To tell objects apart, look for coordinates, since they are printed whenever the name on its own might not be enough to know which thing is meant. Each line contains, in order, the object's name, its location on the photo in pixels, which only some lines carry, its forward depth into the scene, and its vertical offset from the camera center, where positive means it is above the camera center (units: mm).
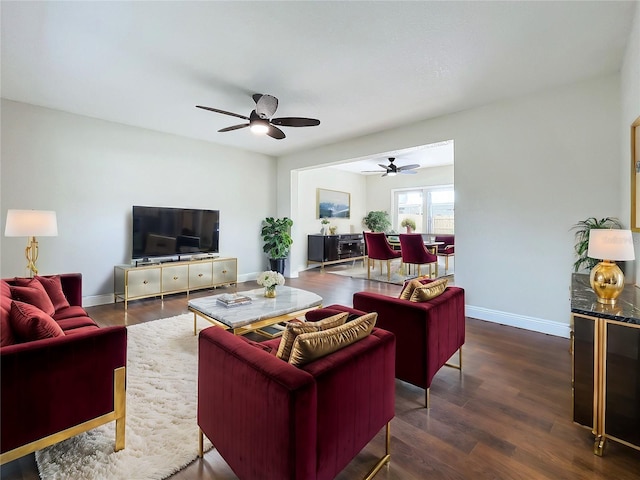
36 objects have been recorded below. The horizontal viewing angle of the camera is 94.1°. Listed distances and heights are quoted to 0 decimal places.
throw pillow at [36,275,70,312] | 2617 -470
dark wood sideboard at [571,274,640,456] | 1538 -712
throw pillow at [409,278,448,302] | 2129 -386
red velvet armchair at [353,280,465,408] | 1987 -633
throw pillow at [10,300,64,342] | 1456 -428
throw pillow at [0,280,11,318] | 1550 -359
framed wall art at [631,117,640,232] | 2225 +497
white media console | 4375 -614
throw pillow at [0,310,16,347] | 1379 -443
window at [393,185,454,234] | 8578 +966
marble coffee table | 2629 -680
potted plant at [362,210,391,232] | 9296 +579
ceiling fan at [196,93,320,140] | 3230 +1349
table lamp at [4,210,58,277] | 2662 +146
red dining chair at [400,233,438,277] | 5678 -206
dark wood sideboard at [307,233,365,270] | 7613 -241
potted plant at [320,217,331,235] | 8289 +405
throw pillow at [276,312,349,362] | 1308 -424
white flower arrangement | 3250 -445
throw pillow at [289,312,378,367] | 1212 -443
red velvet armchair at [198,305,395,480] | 1035 -673
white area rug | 1491 -1145
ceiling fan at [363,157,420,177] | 6852 +1666
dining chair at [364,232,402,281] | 6219 -202
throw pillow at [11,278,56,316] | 2129 -421
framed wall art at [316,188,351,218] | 8297 +1042
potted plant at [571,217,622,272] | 2850 +60
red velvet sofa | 1286 -667
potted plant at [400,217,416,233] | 8641 +452
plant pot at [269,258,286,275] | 6367 -531
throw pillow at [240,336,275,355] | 1451 -551
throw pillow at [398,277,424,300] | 2254 -379
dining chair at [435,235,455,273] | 6676 -163
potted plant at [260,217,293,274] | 6277 -15
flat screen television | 4691 +133
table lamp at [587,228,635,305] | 1723 -100
